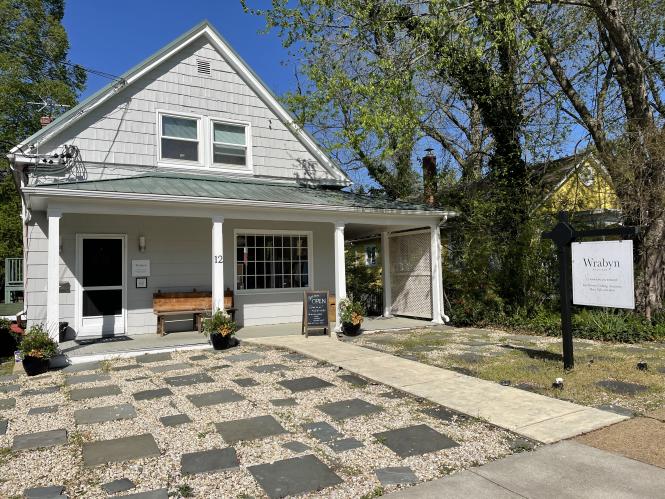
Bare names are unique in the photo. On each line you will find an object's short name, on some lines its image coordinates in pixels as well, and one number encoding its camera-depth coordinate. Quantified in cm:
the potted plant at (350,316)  1033
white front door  1006
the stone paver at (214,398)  564
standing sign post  673
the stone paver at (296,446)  416
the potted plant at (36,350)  733
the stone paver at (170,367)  749
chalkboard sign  1018
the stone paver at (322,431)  445
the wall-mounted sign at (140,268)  1047
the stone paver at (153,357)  822
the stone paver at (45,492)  339
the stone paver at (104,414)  512
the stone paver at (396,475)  356
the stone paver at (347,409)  509
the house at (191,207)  953
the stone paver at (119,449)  404
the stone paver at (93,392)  608
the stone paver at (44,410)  546
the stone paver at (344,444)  419
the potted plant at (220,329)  898
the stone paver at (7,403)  570
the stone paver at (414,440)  410
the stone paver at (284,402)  548
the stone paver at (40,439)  439
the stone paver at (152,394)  593
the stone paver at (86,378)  691
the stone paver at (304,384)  620
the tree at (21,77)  2102
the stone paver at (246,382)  643
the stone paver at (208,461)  380
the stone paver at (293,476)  345
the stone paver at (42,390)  635
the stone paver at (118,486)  346
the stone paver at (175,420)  492
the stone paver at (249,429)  448
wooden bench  1043
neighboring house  1110
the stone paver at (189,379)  662
